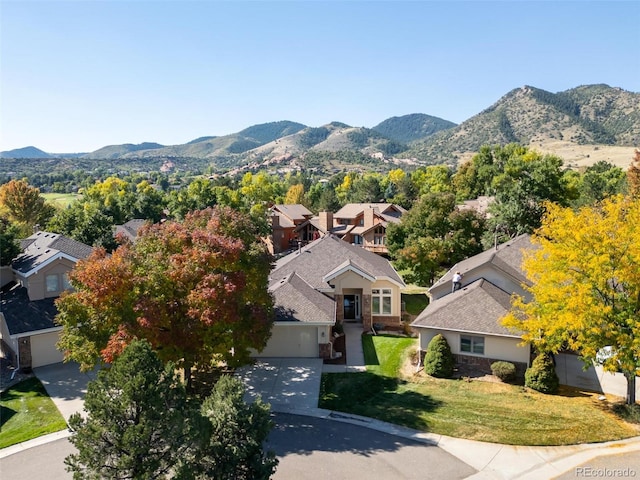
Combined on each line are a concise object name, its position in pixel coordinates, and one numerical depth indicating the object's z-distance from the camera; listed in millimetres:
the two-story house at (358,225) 56438
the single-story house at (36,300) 22359
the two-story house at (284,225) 60500
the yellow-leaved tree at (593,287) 16797
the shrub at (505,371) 21047
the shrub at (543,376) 19984
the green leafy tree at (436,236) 33500
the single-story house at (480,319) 21750
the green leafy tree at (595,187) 56512
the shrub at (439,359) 21984
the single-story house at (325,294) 24359
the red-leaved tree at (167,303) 16828
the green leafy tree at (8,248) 25672
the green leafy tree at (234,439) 11242
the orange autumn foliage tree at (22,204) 59875
